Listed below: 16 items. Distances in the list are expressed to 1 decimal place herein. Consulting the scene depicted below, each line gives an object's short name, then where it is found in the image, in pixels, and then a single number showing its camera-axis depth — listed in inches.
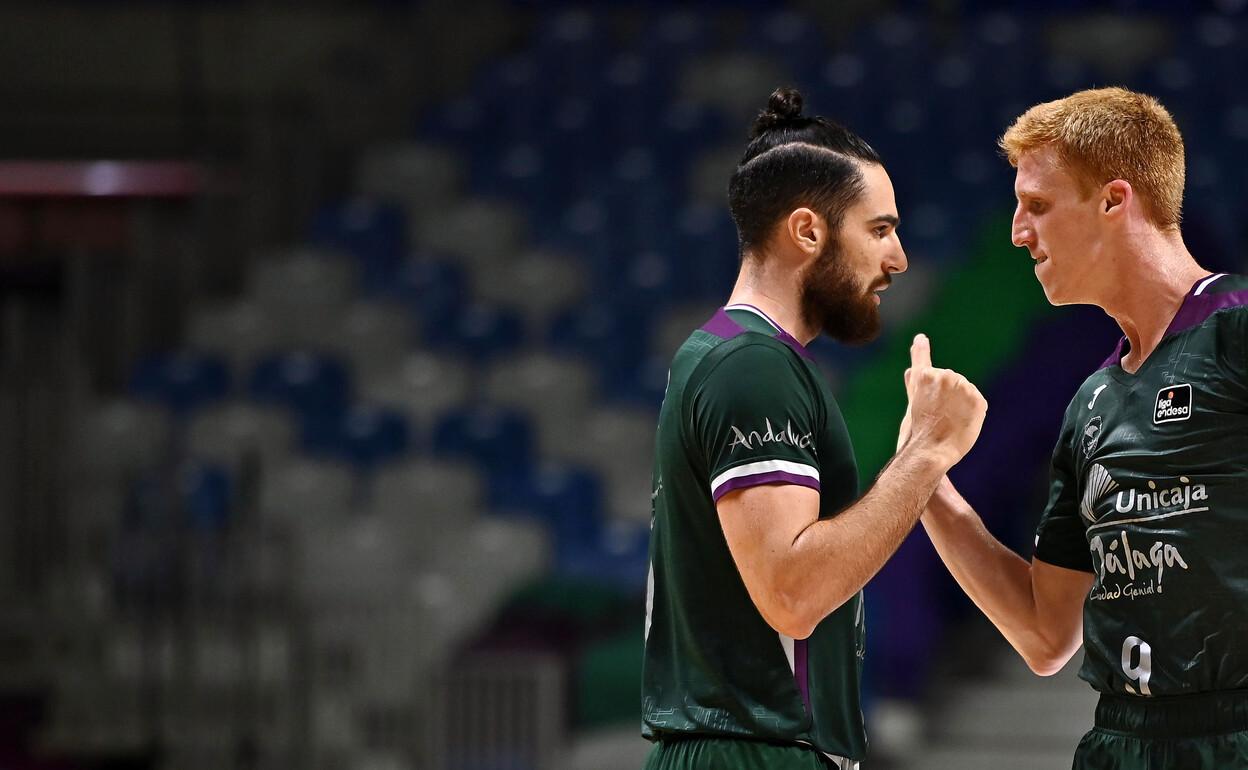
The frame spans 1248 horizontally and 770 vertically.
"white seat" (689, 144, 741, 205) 764.6
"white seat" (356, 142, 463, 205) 841.5
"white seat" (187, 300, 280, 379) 756.0
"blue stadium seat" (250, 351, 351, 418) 722.8
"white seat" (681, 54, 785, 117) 817.5
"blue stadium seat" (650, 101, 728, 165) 791.7
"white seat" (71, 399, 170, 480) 722.2
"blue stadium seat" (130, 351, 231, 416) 741.3
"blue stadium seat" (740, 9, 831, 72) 818.2
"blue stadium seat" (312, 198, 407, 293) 812.6
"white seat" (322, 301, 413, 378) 740.6
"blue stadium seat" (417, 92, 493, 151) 862.5
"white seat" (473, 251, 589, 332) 753.0
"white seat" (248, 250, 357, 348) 764.6
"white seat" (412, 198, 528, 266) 795.4
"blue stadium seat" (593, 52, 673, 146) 812.6
